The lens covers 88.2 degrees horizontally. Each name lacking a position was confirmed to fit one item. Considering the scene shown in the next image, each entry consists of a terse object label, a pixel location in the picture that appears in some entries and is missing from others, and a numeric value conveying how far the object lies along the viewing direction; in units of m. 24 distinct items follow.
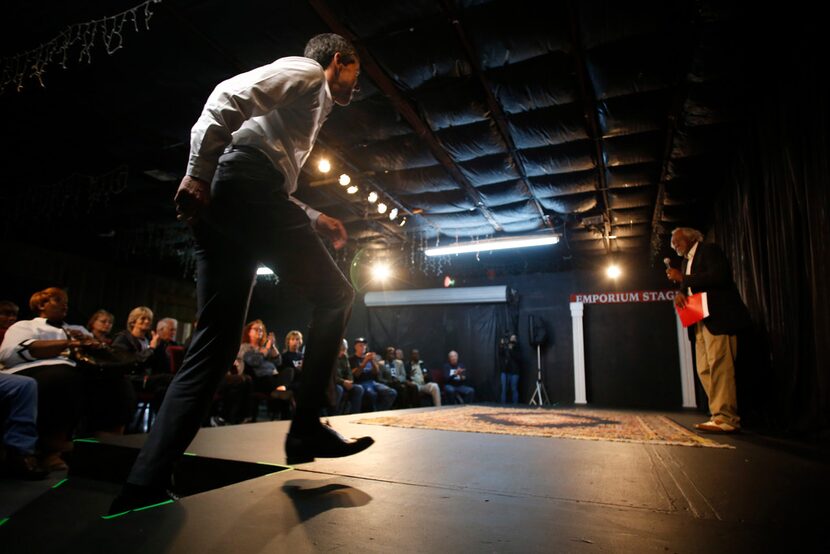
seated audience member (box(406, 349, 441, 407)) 7.82
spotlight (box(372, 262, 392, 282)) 9.95
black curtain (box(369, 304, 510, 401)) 9.30
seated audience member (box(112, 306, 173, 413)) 3.54
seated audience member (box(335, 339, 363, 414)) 5.39
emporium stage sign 8.36
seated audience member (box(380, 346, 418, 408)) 7.00
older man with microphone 2.80
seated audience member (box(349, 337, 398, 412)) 6.11
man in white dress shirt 0.98
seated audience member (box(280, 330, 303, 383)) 5.23
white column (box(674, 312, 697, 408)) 7.76
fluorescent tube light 7.38
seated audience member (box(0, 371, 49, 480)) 1.82
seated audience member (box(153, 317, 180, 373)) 4.02
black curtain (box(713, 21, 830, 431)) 2.49
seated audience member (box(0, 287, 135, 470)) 2.15
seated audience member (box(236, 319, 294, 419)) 4.70
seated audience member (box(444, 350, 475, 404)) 8.55
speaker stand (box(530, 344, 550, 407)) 8.51
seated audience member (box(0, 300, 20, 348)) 2.96
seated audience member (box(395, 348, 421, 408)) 7.20
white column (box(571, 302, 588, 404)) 8.45
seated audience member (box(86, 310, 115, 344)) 3.22
